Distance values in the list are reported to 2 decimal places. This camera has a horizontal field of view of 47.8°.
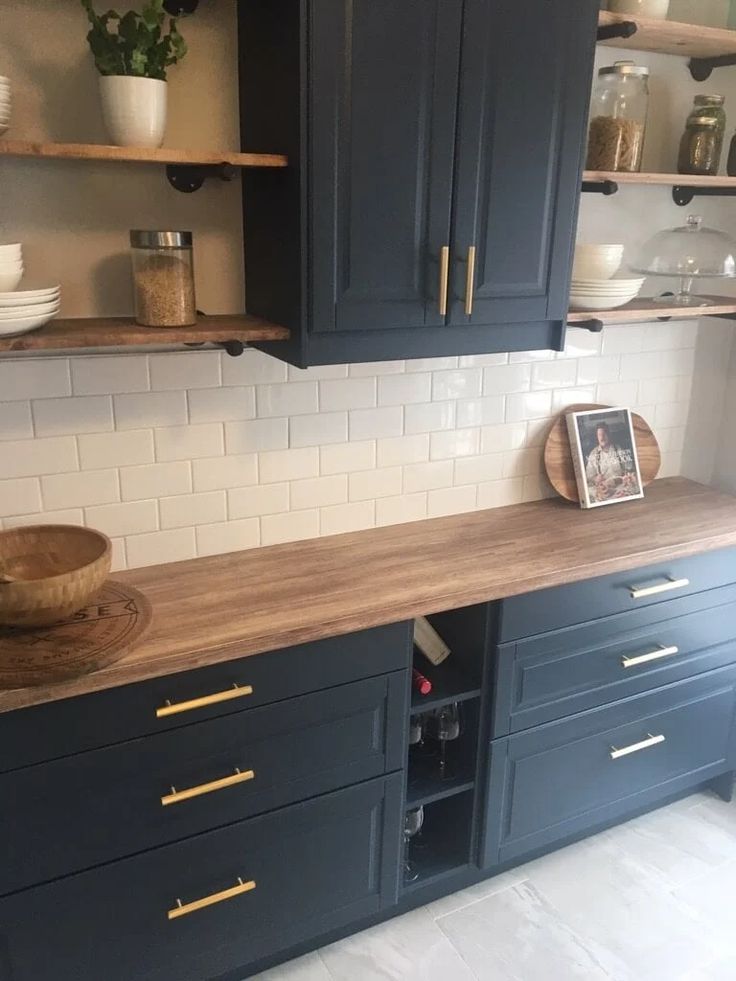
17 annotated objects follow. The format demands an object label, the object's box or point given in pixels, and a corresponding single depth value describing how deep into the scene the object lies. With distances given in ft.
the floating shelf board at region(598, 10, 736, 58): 6.25
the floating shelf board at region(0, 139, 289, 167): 4.54
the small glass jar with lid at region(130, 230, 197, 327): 5.28
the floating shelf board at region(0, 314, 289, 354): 4.84
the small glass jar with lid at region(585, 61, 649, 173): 6.66
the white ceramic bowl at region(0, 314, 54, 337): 4.73
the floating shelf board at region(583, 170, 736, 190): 6.44
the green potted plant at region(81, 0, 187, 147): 4.86
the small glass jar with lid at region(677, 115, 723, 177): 7.11
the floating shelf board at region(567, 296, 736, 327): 6.79
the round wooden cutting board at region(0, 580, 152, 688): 4.66
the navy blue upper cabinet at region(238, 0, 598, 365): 5.09
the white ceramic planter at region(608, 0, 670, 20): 6.47
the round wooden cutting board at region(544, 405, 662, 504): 7.87
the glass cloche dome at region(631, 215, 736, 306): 7.56
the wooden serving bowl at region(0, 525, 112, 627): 4.72
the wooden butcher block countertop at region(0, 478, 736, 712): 5.23
